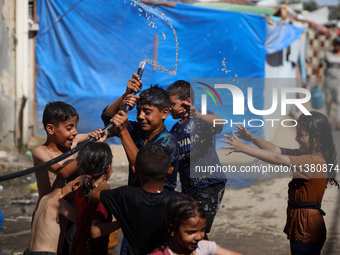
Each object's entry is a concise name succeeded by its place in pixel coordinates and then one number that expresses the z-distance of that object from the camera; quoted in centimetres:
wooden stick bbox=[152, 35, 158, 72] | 858
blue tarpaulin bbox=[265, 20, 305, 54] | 985
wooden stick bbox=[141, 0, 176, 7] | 885
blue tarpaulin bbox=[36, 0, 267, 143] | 877
